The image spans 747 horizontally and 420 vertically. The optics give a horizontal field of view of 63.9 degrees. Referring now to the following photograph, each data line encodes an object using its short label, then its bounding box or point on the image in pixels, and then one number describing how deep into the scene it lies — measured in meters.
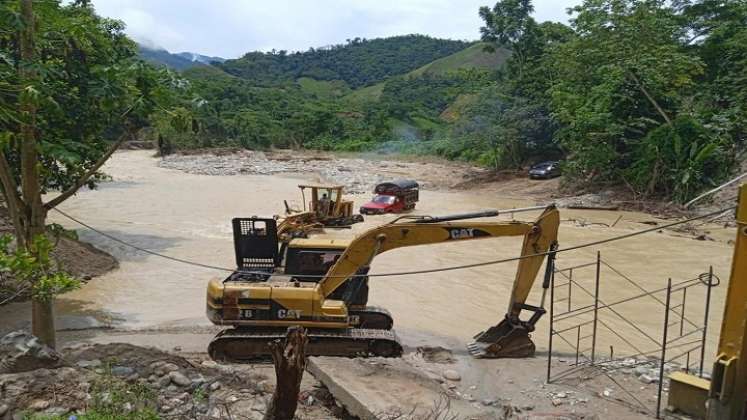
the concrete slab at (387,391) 6.71
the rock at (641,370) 8.70
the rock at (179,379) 6.92
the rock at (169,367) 7.36
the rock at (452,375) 8.77
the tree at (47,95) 5.98
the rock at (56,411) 5.22
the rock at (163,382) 6.78
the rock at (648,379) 8.37
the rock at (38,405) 5.36
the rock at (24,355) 6.04
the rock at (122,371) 6.96
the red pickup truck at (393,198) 27.19
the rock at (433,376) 8.52
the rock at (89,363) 7.18
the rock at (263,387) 7.01
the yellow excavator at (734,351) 5.30
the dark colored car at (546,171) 36.22
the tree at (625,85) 27.09
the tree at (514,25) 42.94
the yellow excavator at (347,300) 8.81
